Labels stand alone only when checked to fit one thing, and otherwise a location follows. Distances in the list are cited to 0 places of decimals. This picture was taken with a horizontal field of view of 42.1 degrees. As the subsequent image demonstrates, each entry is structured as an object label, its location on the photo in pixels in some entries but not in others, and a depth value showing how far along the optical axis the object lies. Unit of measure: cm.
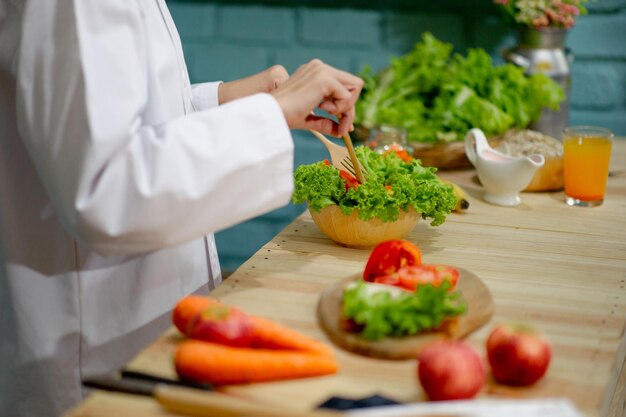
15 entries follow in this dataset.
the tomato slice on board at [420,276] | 120
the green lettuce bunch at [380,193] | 147
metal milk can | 232
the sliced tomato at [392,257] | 129
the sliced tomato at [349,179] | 151
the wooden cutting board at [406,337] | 106
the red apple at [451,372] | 93
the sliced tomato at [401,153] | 169
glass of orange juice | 183
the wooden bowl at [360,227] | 149
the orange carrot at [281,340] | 104
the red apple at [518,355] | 98
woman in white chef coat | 110
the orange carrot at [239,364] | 99
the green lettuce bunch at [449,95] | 216
